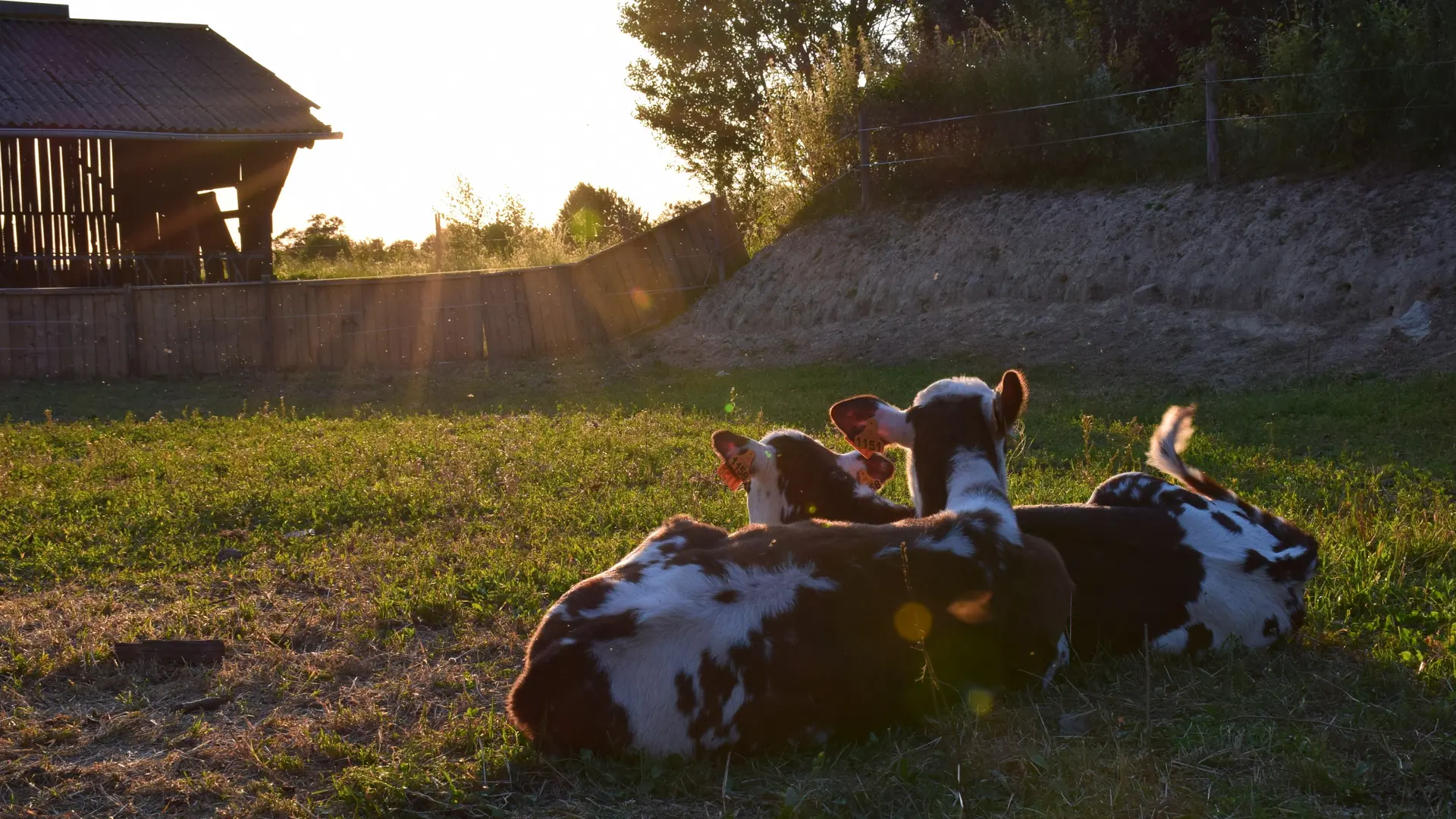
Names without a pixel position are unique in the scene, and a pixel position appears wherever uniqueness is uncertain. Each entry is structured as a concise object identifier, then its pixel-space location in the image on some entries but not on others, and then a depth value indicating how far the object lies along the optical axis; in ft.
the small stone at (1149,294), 57.26
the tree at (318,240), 136.98
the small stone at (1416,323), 46.70
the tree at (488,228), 115.03
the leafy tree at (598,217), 125.70
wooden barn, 80.28
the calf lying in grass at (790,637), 12.94
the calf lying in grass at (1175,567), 15.78
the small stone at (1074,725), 13.80
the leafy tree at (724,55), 132.05
